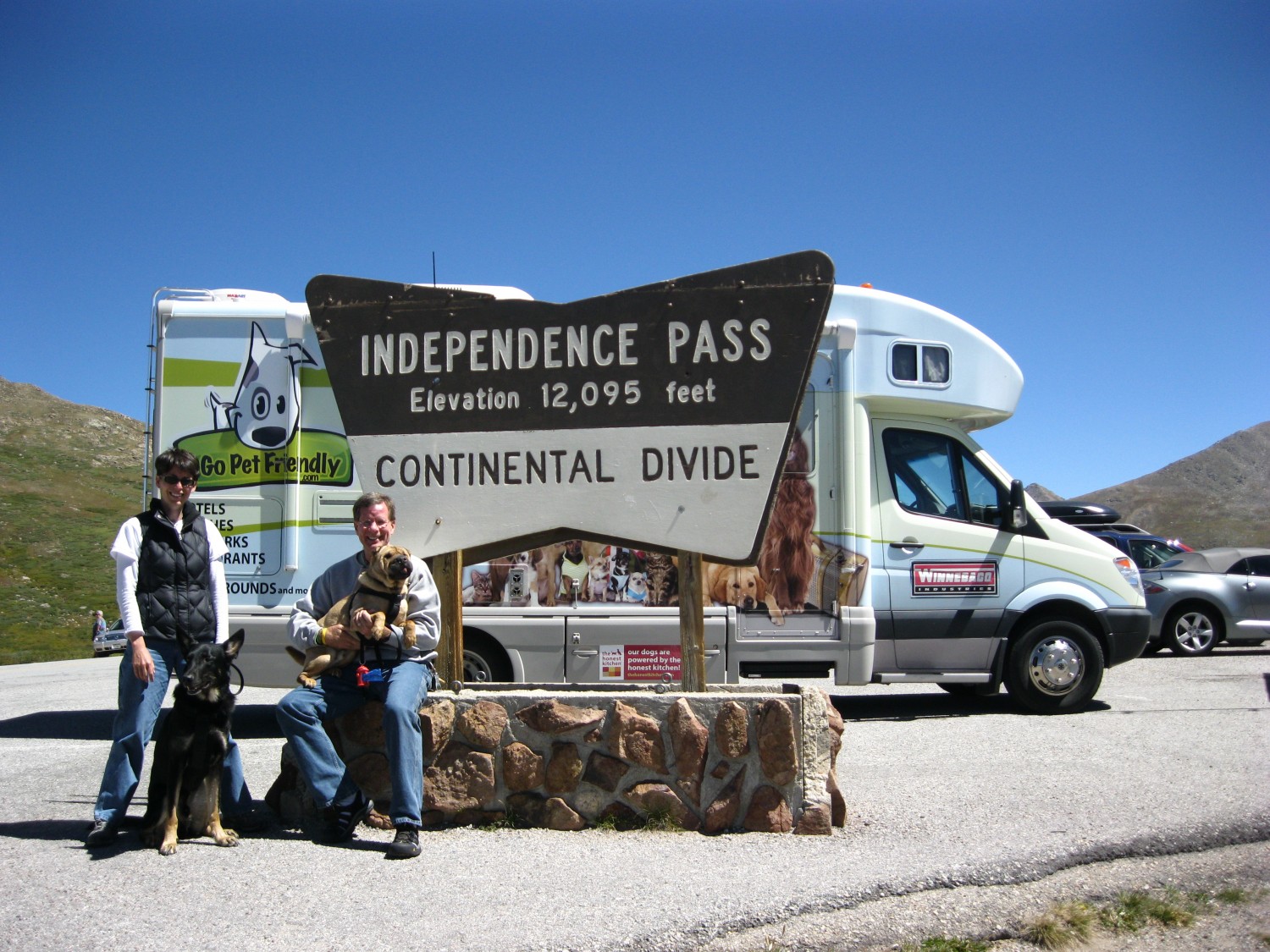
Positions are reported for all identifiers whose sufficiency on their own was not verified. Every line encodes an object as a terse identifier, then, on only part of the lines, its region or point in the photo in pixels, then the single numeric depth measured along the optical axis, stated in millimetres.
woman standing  4566
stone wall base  4746
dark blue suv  16172
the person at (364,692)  4539
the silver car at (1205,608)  13891
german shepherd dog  4410
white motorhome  7688
